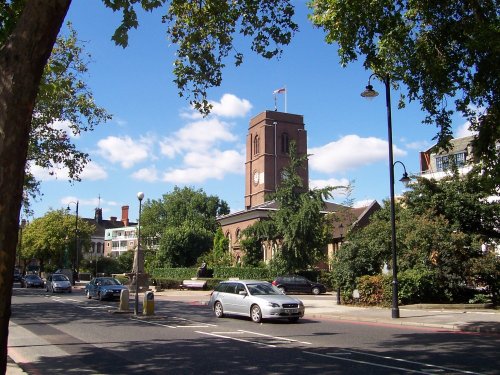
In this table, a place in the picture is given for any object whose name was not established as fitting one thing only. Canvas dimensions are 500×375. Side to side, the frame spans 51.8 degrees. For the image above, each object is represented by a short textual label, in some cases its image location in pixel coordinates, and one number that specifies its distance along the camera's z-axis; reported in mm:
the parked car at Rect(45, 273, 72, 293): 41844
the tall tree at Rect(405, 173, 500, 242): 26750
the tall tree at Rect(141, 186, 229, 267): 94812
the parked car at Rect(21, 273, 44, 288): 54375
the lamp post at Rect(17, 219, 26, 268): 83562
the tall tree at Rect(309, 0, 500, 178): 12023
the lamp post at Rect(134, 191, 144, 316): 20550
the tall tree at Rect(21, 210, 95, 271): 80875
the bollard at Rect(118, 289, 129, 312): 22766
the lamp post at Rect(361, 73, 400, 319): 19062
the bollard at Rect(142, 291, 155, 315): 20703
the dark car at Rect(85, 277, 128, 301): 31719
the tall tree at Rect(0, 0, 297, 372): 4812
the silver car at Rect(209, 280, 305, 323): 18047
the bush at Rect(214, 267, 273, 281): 51384
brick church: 81688
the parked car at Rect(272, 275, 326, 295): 40031
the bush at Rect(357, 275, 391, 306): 24062
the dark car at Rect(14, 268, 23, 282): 74300
